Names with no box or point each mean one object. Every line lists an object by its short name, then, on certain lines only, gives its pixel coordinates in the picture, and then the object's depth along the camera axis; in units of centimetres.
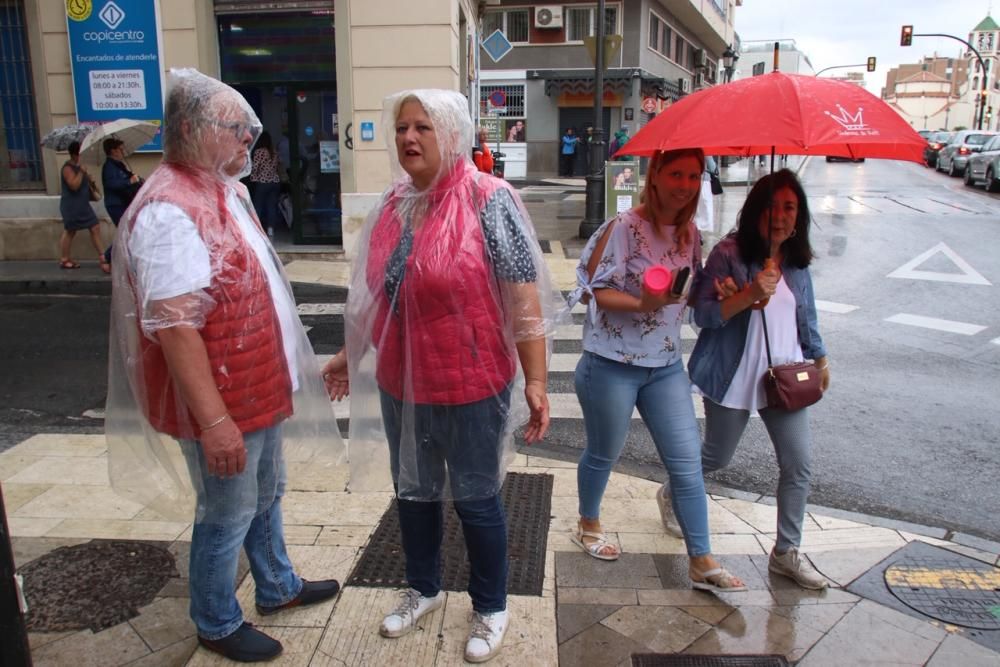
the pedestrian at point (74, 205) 1003
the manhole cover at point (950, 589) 307
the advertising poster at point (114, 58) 1077
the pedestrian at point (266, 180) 1185
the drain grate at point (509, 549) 325
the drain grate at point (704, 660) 275
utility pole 1277
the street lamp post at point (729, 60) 2661
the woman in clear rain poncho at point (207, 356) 224
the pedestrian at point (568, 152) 2984
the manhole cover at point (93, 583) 299
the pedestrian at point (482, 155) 1485
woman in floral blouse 303
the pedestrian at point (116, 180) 952
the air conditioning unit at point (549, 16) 2981
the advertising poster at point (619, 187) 1174
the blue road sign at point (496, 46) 1499
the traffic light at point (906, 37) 3997
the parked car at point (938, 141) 3219
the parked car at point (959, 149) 2784
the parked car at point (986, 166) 2267
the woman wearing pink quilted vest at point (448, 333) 242
